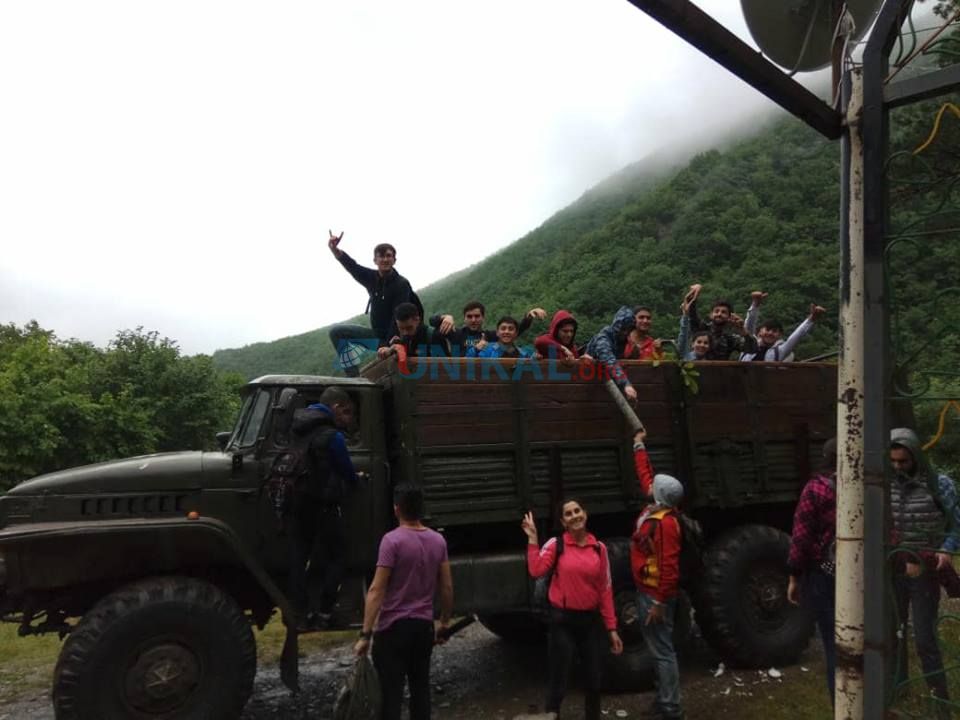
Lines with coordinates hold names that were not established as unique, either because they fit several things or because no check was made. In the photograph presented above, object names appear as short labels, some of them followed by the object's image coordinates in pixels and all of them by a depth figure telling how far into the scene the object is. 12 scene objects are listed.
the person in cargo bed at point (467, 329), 5.83
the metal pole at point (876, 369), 2.55
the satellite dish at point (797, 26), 2.82
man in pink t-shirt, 3.63
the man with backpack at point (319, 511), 4.56
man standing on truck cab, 5.80
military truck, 4.24
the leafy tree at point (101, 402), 21.33
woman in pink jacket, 4.15
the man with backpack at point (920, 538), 3.35
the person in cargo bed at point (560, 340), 5.63
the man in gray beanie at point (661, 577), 4.41
